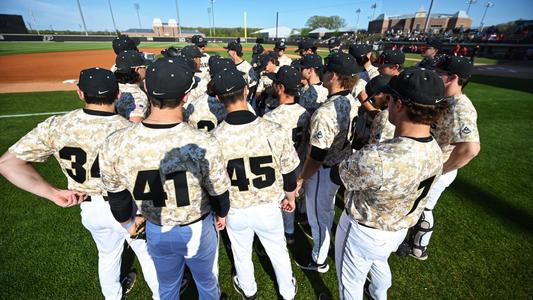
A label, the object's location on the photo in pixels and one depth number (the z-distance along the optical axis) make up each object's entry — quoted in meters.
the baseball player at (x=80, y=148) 2.32
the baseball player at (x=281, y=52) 8.41
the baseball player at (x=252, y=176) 2.43
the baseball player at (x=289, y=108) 3.19
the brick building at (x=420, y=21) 68.06
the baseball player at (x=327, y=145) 2.95
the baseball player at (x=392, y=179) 1.93
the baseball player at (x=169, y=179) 1.99
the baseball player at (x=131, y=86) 3.66
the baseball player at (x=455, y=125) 2.98
